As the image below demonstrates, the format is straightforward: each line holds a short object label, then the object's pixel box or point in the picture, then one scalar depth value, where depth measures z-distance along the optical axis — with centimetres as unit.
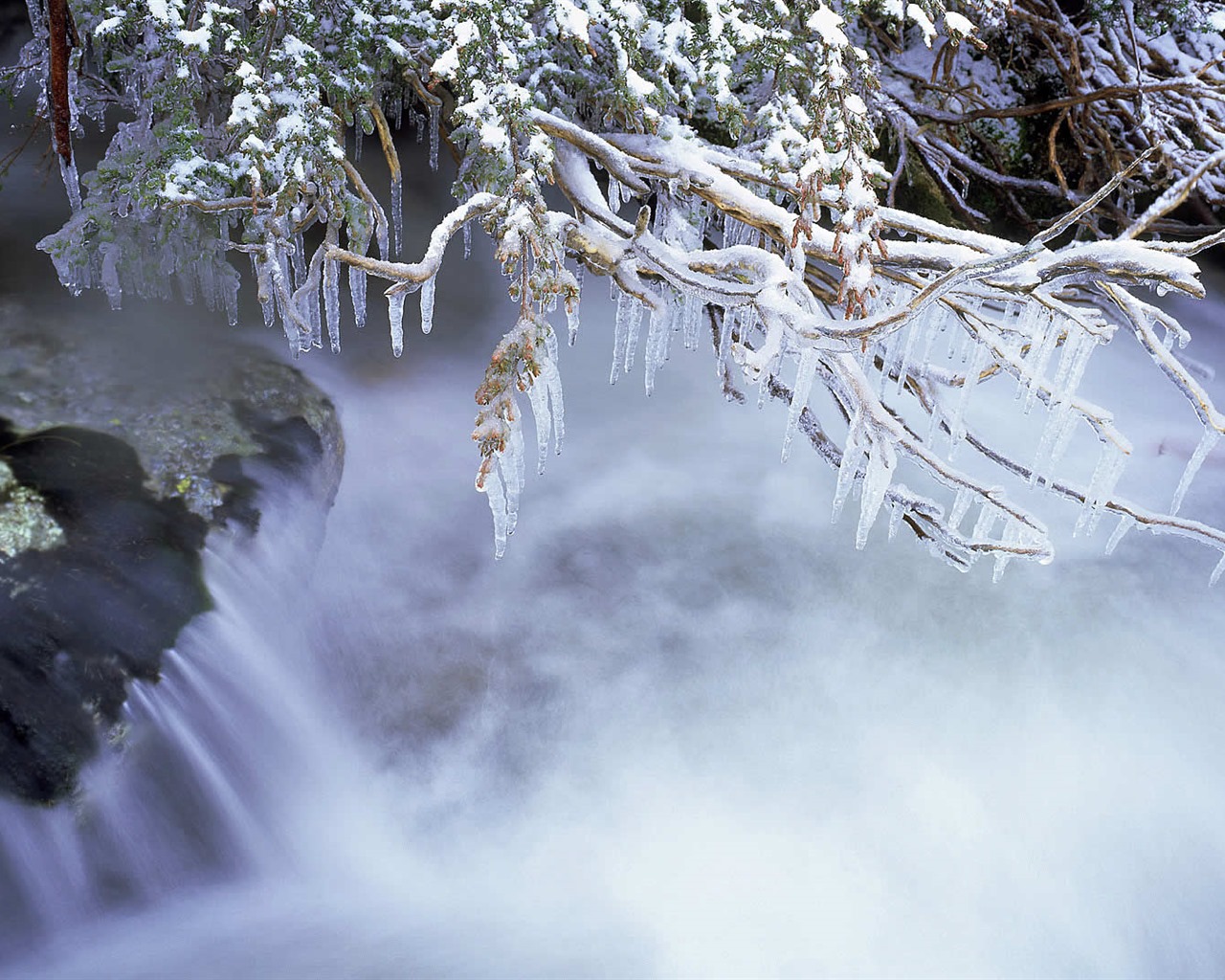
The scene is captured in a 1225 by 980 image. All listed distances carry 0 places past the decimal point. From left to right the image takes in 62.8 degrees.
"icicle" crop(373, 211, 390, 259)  352
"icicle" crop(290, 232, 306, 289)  350
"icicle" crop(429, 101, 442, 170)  408
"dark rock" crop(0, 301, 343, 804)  283
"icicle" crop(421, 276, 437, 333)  290
